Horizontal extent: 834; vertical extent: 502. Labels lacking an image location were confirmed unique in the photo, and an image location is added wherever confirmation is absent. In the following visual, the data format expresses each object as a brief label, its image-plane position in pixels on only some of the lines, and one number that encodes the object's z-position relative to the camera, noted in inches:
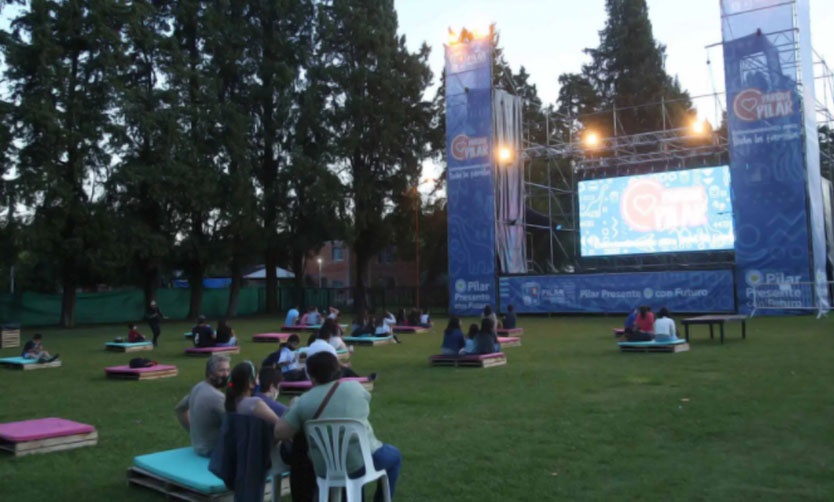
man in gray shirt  217.5
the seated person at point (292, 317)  944.9
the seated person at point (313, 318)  949.8
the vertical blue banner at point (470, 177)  1264.8
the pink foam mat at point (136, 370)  509.3
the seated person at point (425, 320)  959.3
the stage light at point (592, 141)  1230.9
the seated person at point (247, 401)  182.6
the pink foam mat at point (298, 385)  414.3
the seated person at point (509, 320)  849.5
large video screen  1136.8
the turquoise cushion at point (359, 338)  756.2
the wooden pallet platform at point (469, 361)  534.3
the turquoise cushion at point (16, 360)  602.9
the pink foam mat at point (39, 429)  277.0
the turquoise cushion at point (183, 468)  206.7
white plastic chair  173.9
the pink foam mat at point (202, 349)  668.7
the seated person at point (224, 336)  695.1
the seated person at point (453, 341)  548.1
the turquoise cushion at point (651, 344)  585.8
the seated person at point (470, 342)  550.3
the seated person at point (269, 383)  217.0
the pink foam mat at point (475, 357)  532.9
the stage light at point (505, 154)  1296.8
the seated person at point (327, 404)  175.0
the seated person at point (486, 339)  548.7
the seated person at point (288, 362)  431.8
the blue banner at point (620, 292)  1079.0
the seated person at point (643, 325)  622.5
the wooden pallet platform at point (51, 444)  275.9
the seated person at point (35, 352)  610.2
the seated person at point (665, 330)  588.4
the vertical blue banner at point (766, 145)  1002.1
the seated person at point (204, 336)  685.3
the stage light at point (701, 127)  1165.1
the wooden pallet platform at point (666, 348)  580.7
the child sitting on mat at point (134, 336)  764.5
